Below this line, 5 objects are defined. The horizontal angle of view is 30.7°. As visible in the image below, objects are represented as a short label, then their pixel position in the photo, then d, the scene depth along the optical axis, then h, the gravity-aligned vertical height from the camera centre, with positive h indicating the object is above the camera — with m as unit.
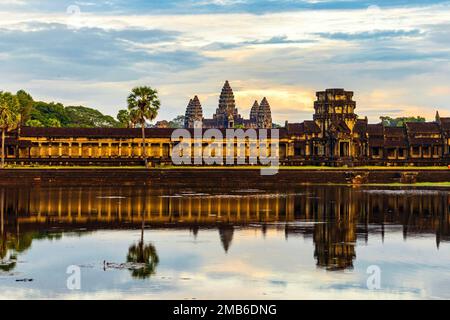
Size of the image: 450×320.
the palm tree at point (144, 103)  98.88 +6.08
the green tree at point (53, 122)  148.61 +5.59
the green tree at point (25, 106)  145.25 +8.46
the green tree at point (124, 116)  138.88 +6.37
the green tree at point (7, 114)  93.25 +4.54
